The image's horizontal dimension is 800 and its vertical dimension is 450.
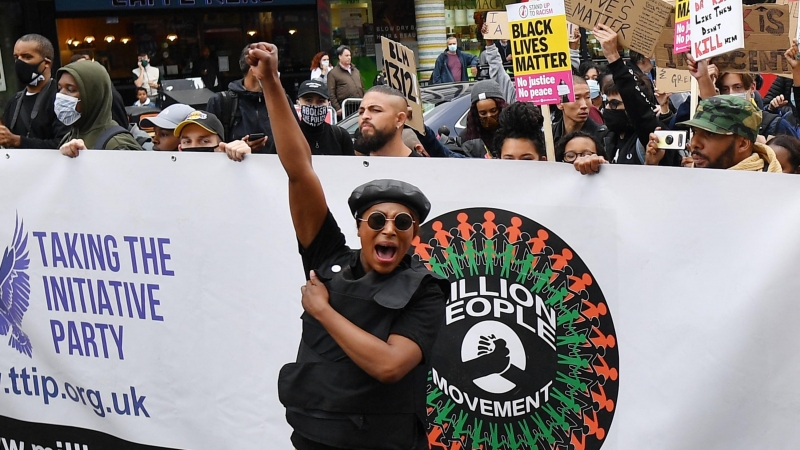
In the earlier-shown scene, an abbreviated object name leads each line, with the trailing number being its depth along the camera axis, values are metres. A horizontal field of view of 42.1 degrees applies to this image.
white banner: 3.32
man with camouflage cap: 3.85
